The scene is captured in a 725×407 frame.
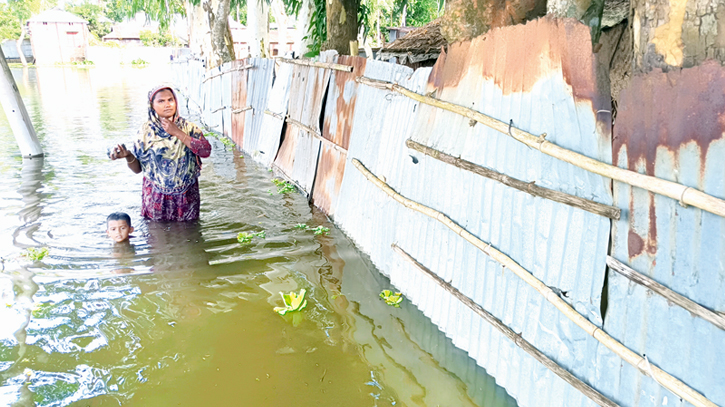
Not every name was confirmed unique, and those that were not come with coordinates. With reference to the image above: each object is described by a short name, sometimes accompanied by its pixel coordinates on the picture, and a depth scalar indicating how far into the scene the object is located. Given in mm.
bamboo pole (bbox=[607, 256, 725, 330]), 2045
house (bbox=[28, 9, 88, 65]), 52969
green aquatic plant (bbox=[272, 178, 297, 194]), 7699
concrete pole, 9367
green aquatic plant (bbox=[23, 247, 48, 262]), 5199
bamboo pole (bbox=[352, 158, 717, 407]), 2156
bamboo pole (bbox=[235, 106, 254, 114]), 10255
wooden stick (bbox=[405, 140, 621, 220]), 2504
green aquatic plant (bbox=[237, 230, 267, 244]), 5758
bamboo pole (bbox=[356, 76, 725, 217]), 2027
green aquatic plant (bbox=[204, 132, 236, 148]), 11678
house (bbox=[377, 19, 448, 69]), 9266
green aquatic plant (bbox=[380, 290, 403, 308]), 4306
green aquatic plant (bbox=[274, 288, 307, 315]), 4203
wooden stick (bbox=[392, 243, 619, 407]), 2525
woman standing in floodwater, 5223
